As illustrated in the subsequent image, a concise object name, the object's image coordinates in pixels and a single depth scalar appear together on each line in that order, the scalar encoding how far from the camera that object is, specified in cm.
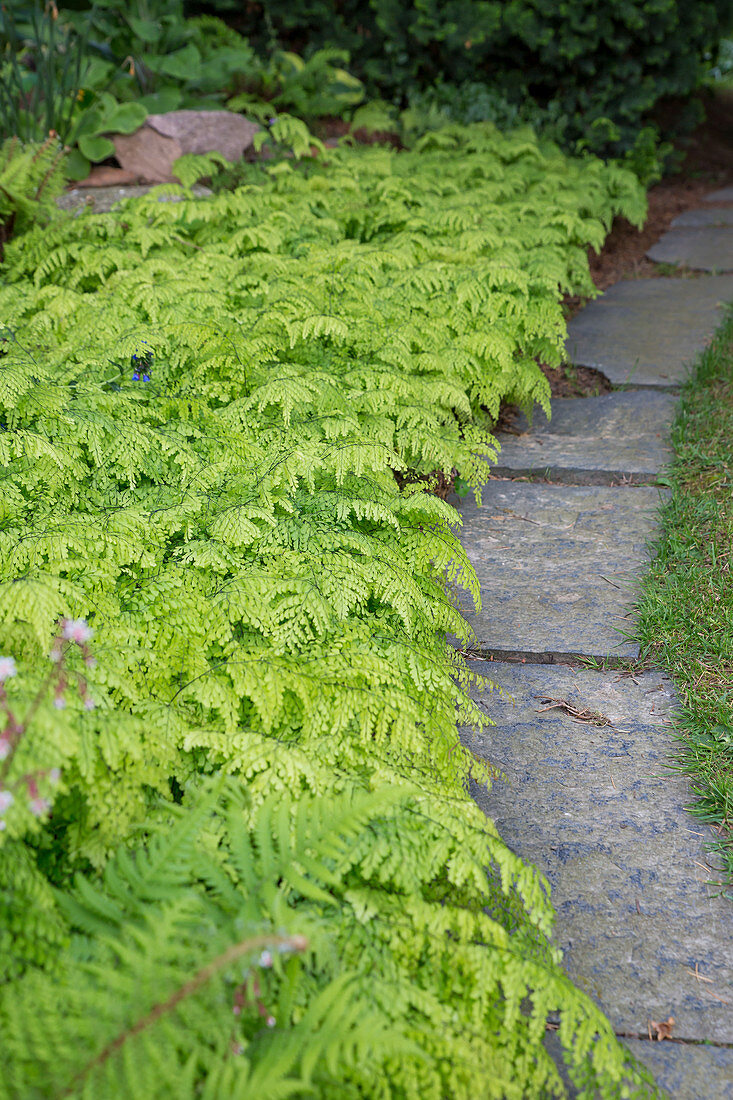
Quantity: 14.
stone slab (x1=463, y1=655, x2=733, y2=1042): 178
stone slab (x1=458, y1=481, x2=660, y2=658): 291
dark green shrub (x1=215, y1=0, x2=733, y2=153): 841
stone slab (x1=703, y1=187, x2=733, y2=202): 945
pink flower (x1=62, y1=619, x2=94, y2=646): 146
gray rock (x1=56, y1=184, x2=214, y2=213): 565
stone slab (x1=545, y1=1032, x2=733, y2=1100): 157
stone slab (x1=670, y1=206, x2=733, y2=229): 842
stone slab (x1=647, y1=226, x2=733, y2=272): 711
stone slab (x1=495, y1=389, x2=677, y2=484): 402
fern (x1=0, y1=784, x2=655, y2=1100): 118
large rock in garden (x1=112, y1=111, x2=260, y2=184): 635
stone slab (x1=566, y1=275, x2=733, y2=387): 508
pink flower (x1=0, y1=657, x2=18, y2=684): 142
